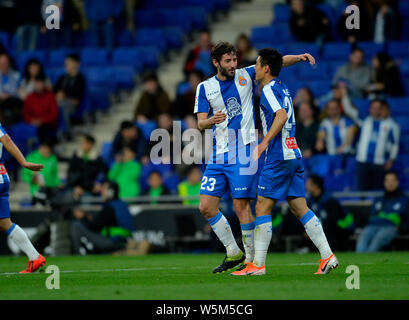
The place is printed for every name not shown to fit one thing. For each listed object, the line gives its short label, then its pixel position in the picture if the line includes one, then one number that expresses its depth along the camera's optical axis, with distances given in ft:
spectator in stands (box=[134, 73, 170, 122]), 64.54
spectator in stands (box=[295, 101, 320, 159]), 57.06
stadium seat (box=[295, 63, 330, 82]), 64.75
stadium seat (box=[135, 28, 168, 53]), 74.90
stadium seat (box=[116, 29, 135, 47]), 75.72
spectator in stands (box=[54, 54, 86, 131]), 67.67
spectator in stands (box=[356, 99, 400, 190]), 54.85
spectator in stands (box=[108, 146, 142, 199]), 60.23
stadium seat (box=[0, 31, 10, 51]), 78.23
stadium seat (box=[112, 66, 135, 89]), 71.92
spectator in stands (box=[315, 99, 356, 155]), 56.80
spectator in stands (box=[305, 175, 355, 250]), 51.42
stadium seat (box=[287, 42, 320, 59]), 64.80
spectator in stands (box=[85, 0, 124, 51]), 71.97
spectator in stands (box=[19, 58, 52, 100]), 68.85
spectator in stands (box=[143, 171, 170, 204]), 58.18
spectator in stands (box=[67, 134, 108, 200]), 60.34
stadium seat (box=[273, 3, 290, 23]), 71.20
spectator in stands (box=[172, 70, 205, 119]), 62.59
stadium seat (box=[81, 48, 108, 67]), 73.87
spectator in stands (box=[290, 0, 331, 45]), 65.62
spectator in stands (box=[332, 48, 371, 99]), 61.00
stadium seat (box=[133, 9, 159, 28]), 76.89
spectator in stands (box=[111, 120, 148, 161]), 61.31
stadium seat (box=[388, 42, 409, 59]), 64.23
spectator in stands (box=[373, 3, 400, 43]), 64.95
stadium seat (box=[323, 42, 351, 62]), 65.51
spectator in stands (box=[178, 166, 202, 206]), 57.21
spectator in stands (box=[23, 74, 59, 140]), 66.69
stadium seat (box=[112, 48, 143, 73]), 72.95
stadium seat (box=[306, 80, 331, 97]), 63.41
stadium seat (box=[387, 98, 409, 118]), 59.82
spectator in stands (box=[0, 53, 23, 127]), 67.21
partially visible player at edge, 35.04
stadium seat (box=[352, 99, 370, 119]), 59.88
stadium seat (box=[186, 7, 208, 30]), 76.64
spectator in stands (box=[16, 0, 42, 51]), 76.64
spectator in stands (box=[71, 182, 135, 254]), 55.01
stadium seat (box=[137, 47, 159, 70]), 73.77
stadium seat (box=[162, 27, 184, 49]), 75.20
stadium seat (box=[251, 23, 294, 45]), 68.49
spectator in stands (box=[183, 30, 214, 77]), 66.33
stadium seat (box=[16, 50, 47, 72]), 75.10
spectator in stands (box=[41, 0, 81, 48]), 73.51
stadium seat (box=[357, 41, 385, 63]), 65.00
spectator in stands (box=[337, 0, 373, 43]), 65.16
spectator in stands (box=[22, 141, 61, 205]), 57.82
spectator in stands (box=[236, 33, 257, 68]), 63.08
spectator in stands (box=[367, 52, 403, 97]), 58.95
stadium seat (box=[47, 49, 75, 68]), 75.31
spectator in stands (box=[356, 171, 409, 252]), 50.67
